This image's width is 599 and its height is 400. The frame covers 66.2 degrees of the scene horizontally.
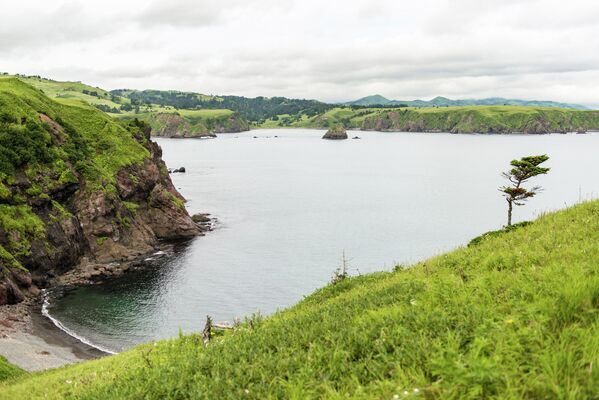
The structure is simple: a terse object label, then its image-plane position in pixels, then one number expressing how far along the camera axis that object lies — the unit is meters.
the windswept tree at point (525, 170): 49.97
